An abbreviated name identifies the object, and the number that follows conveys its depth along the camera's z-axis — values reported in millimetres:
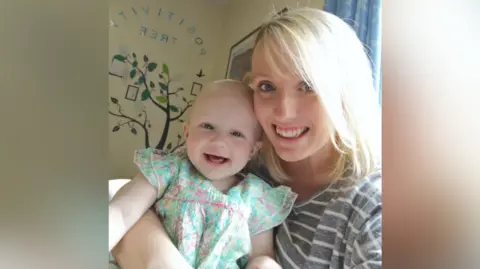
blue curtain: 896
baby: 668
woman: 661
